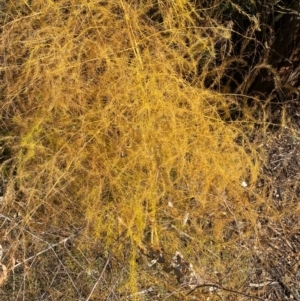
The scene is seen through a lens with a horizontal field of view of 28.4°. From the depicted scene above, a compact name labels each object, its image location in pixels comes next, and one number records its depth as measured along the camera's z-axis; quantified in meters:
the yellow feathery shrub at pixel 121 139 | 2.00
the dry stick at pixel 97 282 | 1.83
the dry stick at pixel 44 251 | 1.90
